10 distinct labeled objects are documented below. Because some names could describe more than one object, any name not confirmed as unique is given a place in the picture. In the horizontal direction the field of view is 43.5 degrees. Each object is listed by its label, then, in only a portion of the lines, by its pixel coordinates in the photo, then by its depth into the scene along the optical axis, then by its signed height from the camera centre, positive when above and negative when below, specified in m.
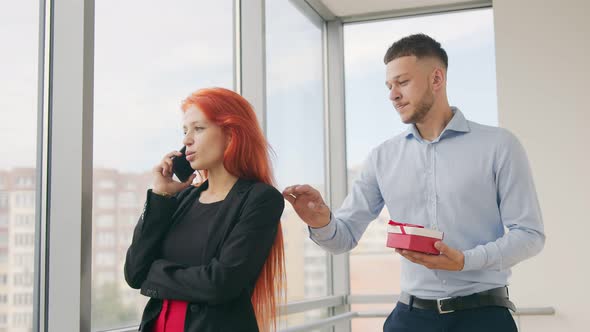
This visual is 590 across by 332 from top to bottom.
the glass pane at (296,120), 3.94 +0.52
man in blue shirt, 1.94 +0.01
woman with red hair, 1.61 -0.05
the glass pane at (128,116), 2.29 +0.32
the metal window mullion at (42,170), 2.06 +0.12
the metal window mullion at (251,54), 3.50 +0.75
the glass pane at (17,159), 1.96 +0.15
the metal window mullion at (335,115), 4.93 +0.63
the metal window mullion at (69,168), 2.08 +0.13
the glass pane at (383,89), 4.73 +0.77
